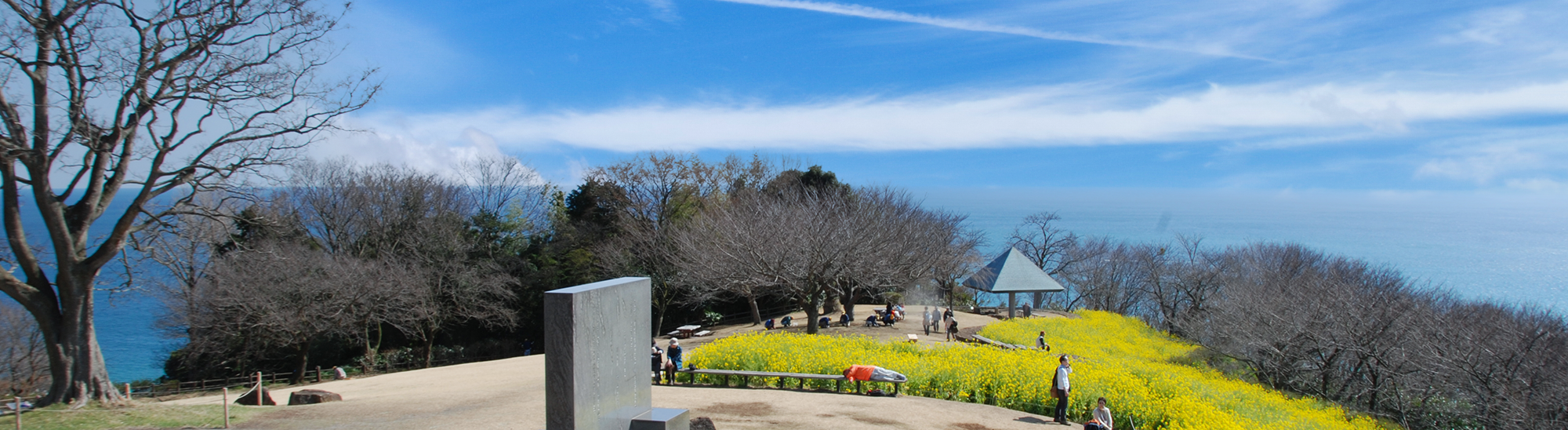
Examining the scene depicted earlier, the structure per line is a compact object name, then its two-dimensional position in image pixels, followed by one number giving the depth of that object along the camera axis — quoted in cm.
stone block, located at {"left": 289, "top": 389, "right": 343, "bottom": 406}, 1595
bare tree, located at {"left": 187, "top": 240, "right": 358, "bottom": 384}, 2648
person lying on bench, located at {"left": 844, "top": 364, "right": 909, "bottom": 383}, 1514
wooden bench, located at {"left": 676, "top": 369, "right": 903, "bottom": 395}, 1539
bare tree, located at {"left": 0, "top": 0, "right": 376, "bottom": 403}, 1355
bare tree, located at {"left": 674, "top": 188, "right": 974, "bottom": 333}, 2570
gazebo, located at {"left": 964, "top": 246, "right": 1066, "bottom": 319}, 3238
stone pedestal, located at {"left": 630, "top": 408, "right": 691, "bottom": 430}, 924
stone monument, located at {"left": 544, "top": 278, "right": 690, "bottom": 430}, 805
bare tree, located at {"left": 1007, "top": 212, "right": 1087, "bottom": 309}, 5656
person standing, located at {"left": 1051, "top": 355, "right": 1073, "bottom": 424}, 1300
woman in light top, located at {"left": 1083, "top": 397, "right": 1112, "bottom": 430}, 1163
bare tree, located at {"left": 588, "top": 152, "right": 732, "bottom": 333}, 3725
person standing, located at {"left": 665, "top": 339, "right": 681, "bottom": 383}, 1688
